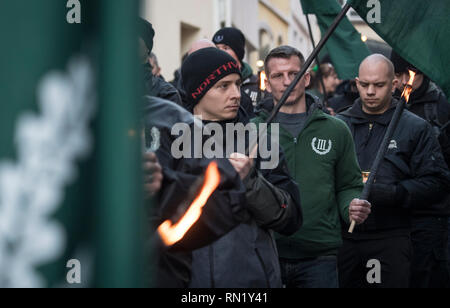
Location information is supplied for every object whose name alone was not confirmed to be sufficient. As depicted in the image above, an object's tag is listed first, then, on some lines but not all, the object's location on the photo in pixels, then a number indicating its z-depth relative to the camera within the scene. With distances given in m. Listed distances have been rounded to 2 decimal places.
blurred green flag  1.85
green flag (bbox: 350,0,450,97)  9.31
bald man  11.02
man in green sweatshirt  9.38
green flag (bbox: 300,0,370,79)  14.52
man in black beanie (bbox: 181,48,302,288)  6.57
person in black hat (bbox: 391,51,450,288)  12.20
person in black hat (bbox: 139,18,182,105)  9.23
